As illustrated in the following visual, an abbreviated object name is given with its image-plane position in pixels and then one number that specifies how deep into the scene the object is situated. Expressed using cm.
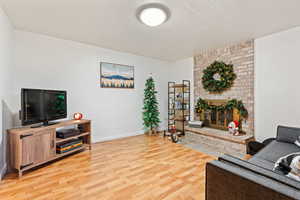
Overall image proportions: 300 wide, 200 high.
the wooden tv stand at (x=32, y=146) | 204
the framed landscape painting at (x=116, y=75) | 373
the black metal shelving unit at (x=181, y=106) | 446
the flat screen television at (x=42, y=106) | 223
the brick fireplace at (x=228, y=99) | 315
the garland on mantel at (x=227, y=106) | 328
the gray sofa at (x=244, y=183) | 80
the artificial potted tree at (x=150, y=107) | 434
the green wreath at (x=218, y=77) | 354
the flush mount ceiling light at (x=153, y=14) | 198
